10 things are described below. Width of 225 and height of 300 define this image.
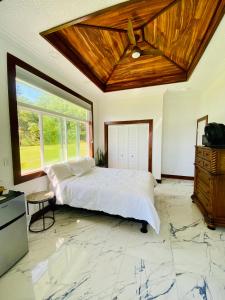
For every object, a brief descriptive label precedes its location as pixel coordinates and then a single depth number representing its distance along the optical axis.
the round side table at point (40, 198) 2.24
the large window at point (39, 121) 2.34
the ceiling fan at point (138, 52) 2.27
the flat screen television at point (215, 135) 2.42
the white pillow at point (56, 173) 2.82
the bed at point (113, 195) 2.22
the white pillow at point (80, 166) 3.28
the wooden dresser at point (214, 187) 2.28
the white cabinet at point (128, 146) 4.86
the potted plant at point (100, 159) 5.12
